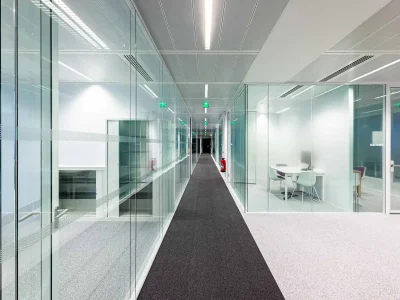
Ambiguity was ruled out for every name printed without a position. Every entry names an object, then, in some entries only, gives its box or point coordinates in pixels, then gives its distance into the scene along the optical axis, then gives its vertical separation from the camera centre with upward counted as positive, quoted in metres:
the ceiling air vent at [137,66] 2.23 +1.00
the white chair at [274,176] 5.51 -0.74
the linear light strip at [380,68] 3.97 +1.70
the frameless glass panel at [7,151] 0.82 -0.02
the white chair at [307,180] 5.34 -0.82
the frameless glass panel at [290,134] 5.20 +0.39
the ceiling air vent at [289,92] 5.26 +1.49
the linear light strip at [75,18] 1.14 +0.80
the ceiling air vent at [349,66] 3.80 +1.69
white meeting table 5.27 -0.54
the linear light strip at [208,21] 2.42 +1.71
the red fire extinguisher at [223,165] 11.34 -0.92
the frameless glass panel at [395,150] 5.04 -0.01
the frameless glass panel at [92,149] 1.16 -0.01
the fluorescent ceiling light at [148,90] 2.73 +0.84
